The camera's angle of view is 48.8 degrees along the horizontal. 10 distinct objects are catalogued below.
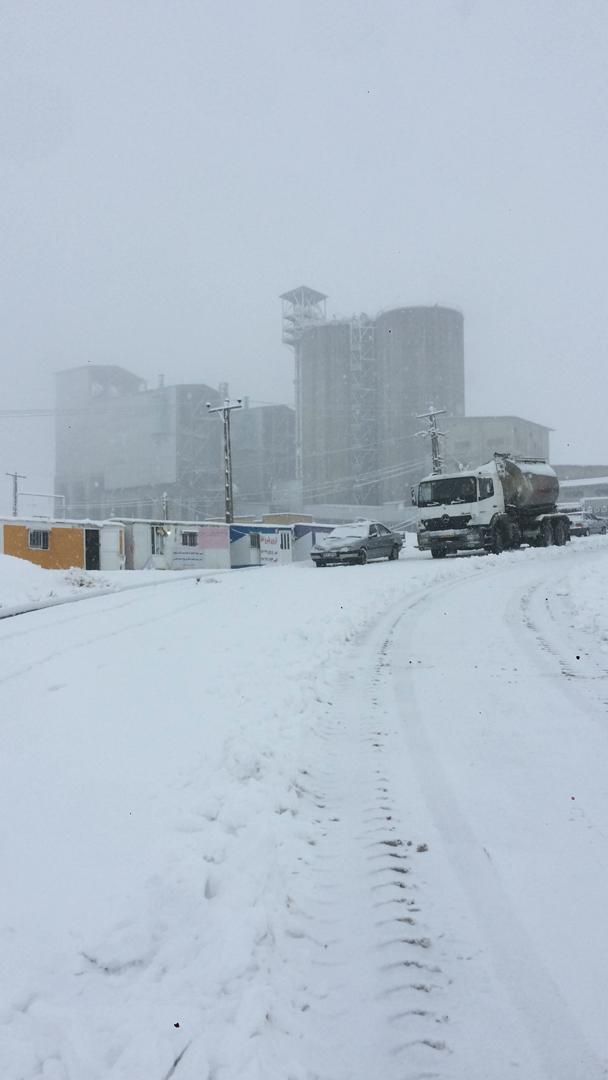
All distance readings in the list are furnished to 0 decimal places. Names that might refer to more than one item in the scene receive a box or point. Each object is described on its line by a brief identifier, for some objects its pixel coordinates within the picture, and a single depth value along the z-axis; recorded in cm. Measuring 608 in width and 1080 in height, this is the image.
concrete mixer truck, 2198
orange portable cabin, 2525
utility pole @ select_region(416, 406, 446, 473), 4752
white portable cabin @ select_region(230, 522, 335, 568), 3206
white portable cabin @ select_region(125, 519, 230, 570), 2834
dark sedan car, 2370
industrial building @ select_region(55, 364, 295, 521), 7532
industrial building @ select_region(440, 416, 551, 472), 6725
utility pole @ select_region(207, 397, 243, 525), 3719
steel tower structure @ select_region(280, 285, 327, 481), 7588
